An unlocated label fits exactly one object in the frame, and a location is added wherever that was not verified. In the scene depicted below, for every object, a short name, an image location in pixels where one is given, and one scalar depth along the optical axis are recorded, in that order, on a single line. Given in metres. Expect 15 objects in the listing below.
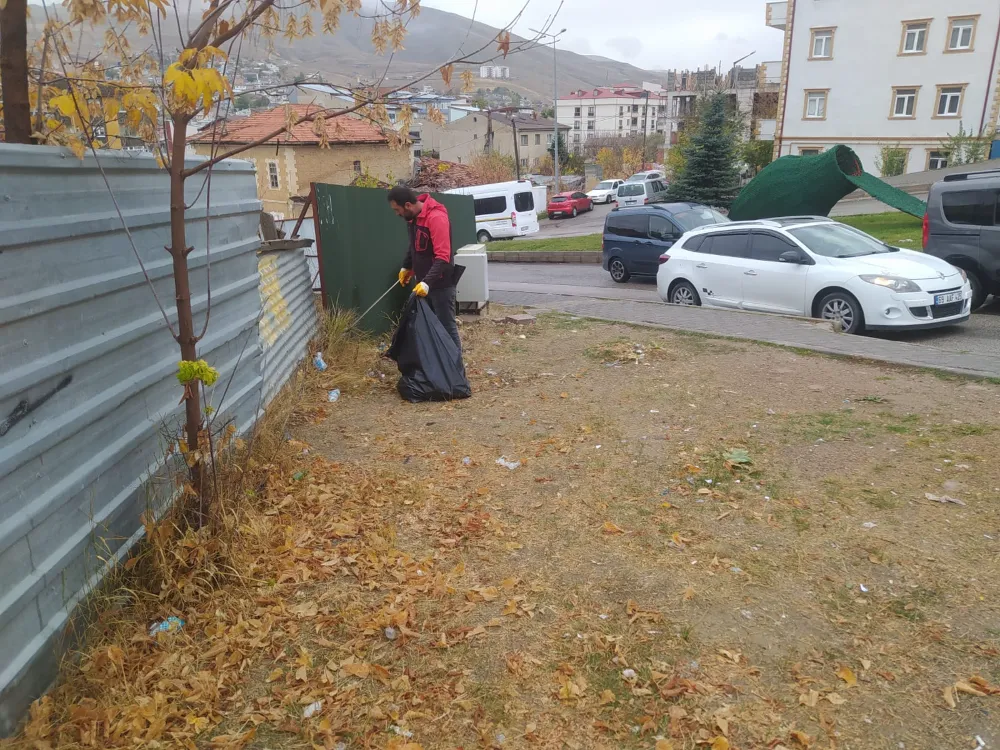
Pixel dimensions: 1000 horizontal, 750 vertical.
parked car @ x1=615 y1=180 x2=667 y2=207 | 39.91
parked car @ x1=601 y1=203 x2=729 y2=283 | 15.26
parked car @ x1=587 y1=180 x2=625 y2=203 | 52.09
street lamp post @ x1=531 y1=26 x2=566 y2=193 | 42.74
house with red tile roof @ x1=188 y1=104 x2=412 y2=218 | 41.62
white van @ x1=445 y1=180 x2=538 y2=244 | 31.09
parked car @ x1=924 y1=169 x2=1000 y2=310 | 10.36
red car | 44.50
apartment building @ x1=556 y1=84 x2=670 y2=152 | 129.88
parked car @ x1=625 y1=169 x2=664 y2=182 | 49.02
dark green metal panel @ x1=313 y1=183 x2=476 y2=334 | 7.96
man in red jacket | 6.84
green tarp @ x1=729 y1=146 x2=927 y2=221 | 17.95
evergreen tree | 28.53
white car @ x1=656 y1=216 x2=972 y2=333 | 8.85
